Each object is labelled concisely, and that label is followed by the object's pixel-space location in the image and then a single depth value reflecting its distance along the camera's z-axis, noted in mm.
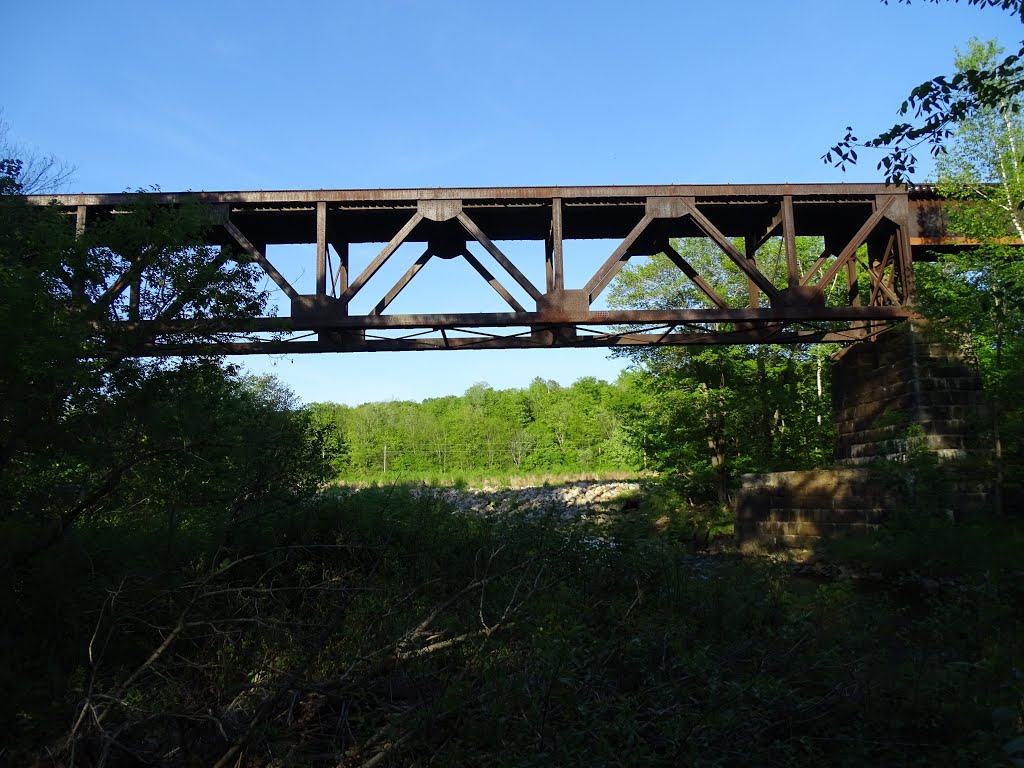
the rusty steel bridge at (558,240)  13195
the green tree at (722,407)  23250
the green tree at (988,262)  13695
